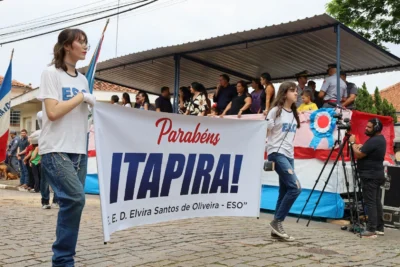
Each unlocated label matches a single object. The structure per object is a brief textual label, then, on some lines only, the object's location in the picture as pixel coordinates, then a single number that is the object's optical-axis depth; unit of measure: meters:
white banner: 4.14
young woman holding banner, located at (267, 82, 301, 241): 5.66
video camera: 7.03
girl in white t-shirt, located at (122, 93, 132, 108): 13.63
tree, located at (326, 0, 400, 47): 15.90
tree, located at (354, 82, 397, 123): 18.14
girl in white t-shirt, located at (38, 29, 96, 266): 3.55
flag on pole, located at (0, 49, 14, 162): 8.11
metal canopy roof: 9.38
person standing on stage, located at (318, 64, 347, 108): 9.52
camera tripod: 7.06
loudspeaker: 7.72
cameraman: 6.92
